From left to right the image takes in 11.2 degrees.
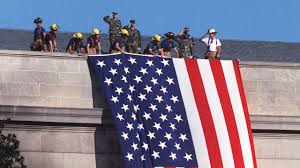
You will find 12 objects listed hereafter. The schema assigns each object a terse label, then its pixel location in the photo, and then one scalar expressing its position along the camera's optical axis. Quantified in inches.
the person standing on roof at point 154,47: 1779.0
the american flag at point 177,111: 1711.4
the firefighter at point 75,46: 1761.8
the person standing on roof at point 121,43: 1748.3
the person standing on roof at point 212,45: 1784.0
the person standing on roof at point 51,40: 1749.5
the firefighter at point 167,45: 1775.3
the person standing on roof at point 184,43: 1812.3
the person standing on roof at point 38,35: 1744.6
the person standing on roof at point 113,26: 1787.6
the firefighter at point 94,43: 1755.7
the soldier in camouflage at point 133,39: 1776.6
